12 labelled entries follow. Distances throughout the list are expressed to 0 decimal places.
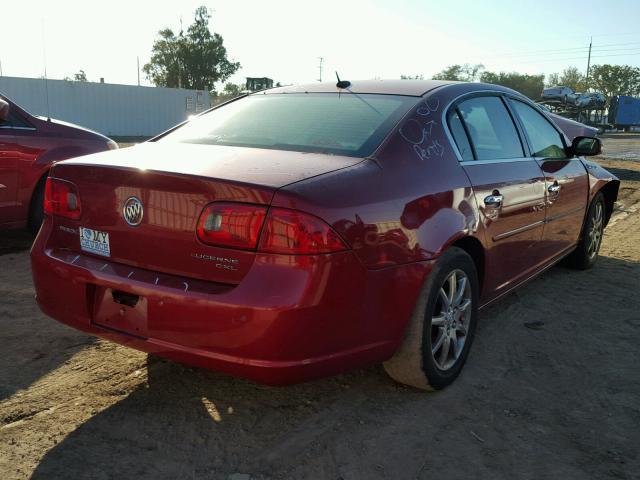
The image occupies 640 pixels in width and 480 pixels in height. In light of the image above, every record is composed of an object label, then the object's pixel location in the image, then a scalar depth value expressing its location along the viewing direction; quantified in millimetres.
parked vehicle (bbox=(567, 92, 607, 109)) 34094
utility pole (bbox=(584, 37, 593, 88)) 85862
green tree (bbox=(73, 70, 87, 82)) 77250
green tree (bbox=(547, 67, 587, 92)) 95456
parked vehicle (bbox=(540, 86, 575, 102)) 33719
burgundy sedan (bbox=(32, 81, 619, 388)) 2295
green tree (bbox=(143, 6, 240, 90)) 67938
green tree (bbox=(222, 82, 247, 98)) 71625
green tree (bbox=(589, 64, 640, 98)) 89000
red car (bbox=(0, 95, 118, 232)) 5668
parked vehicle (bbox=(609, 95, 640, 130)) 46750
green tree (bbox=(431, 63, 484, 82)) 89688
